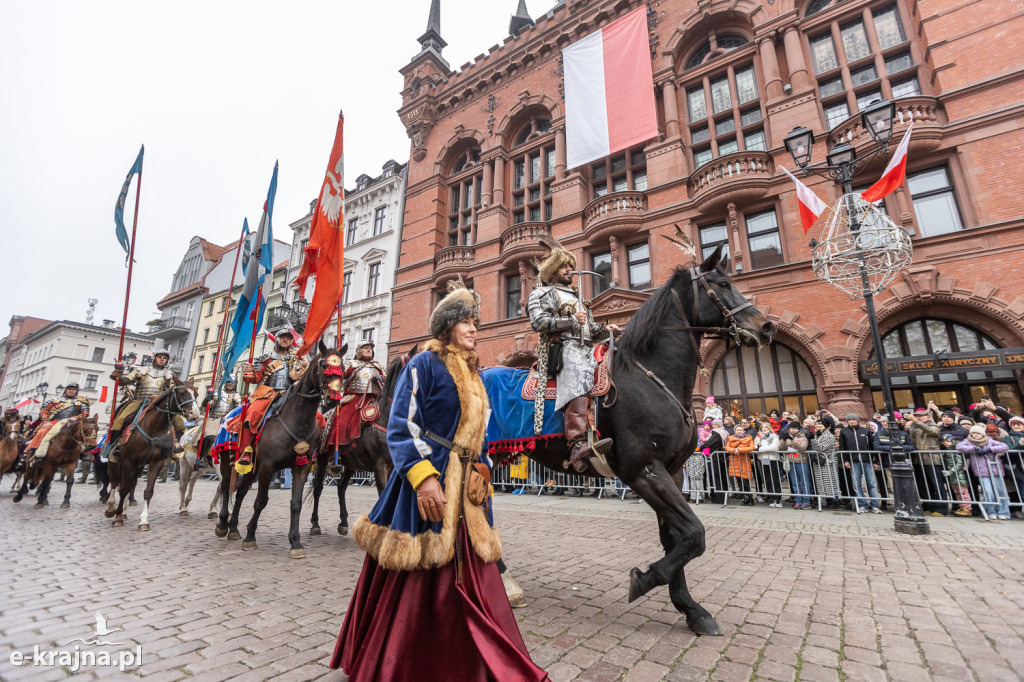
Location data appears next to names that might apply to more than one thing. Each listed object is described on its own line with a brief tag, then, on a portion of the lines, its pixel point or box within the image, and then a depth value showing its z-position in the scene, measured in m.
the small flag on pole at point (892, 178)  9.37
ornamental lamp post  6.60
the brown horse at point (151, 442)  7.49
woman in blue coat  2.06
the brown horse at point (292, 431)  5.68
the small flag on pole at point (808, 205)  10.68
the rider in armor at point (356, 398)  6.26
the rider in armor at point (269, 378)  6.10
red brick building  11.72
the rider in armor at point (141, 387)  8.09
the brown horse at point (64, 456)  9.53
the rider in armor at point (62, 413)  9.84
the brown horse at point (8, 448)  10.30
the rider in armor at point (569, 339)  3.59
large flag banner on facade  17.22
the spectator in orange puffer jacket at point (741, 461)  9.85
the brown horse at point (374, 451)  5.64
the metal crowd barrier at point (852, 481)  7.98
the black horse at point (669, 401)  3.13
